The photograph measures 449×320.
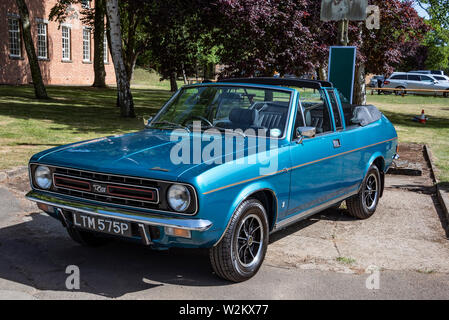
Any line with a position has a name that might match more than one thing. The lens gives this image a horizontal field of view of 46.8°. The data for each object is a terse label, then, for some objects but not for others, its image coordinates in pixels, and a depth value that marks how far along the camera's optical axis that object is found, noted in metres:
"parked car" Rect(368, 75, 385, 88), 53.58
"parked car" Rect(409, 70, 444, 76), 58.60
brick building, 29.69
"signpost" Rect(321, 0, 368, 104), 9.78
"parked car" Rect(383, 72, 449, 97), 43.72
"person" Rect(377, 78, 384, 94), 52.17
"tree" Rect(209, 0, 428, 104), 15.05
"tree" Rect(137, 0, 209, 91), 15.85
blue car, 4.15
